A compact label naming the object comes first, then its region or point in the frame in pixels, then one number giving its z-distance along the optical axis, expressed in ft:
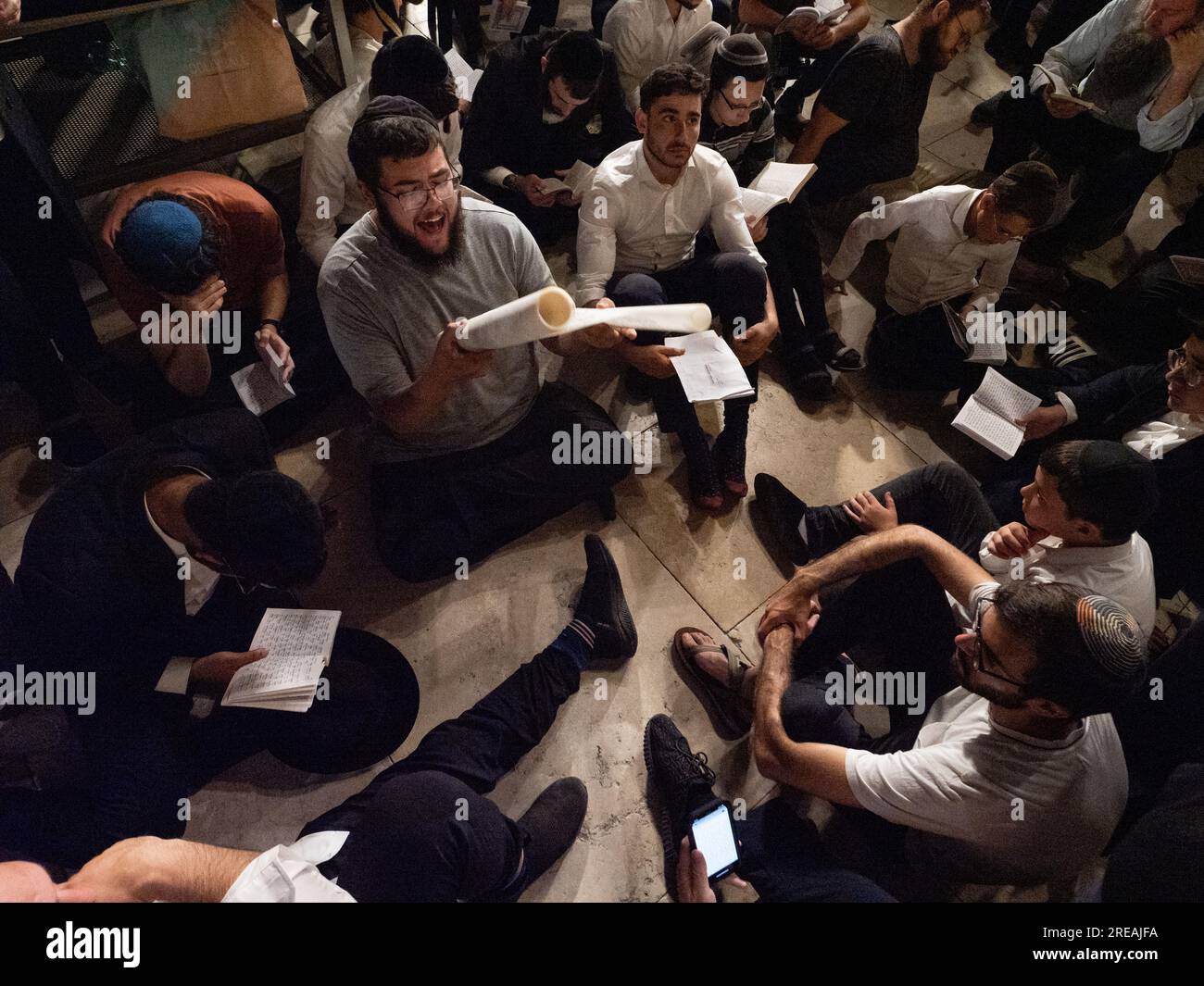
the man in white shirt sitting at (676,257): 9.32
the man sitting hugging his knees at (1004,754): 5.74
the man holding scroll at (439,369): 7.36
